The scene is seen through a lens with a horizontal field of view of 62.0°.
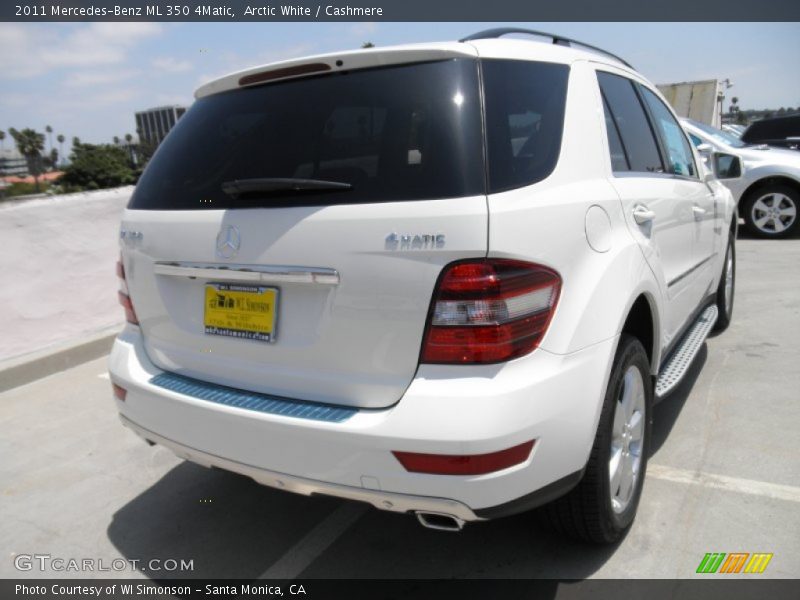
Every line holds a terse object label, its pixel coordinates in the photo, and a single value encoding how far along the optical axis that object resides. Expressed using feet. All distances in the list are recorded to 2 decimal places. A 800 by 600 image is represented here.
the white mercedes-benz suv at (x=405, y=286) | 6.12
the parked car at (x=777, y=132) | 40.04
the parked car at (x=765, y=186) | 28.99
